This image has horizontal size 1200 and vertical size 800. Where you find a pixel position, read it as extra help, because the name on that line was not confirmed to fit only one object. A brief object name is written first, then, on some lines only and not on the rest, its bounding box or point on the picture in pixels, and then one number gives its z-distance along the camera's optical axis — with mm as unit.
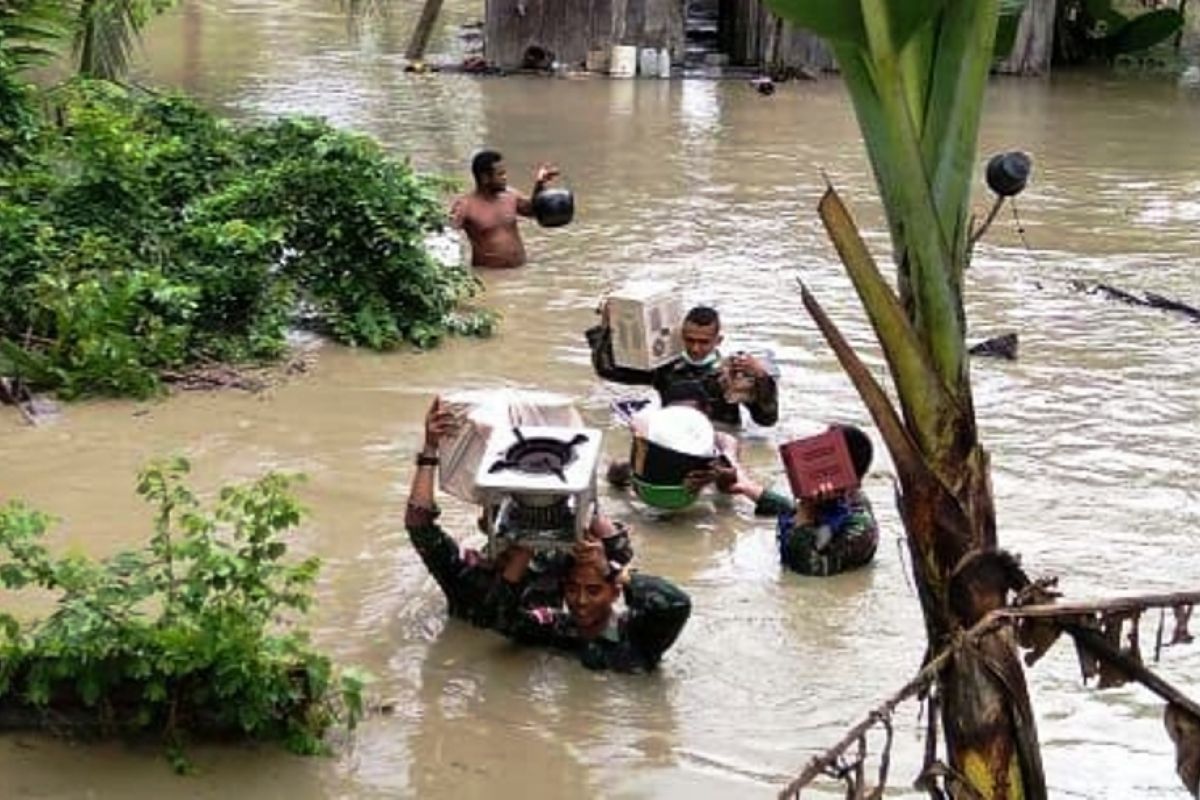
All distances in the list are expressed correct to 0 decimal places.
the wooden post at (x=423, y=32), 37981
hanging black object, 16000
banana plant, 6039
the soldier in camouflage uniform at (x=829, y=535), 12969
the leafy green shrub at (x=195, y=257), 16734
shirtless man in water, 21234
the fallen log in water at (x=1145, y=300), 20078
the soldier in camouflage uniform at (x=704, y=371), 15391
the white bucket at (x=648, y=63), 38156
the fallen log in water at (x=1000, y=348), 18391
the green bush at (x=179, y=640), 9617
